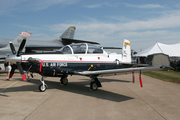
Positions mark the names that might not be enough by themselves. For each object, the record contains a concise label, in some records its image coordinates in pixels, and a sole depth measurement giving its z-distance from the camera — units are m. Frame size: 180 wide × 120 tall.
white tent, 26.76
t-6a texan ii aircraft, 6.72
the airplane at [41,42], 15.40
